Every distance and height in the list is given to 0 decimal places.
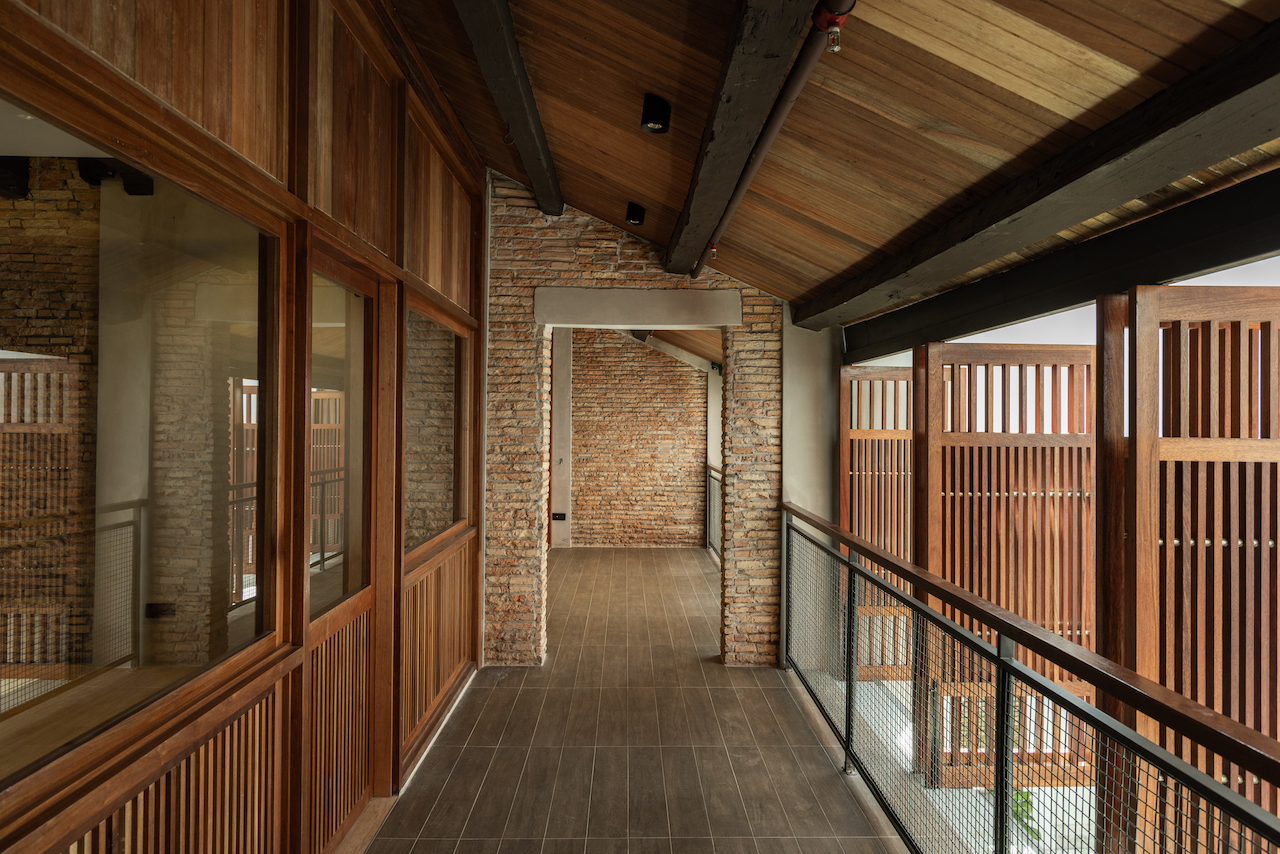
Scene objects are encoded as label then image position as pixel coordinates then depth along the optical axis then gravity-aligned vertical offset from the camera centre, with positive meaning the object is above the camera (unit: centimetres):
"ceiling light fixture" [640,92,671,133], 241 +124
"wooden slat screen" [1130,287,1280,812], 187 -20
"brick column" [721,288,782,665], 433 -34
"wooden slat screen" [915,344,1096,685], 361 -28
